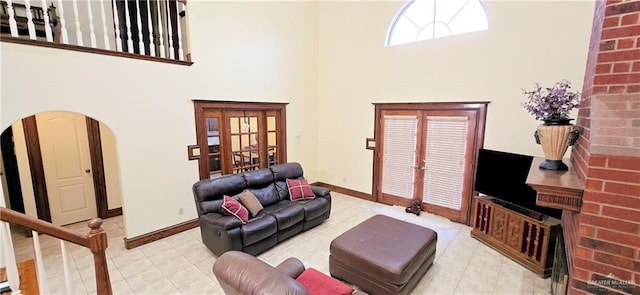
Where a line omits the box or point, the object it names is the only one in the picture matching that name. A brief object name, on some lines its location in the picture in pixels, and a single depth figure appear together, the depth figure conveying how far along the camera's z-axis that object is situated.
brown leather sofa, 3.13
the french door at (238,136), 4.19
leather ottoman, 2.41
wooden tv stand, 2.90
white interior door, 3.92
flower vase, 1.97
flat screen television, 3.09
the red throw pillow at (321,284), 1.96
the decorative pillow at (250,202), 3.59
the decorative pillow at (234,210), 3.33
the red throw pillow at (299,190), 4.27
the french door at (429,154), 4.19
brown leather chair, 1.30
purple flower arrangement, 2.00
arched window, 4.09
